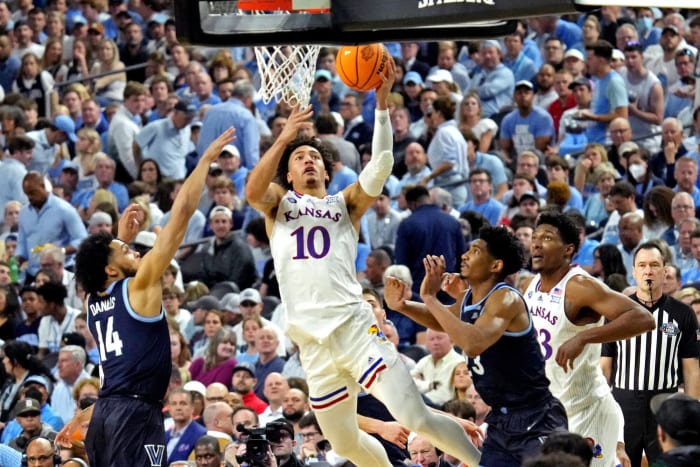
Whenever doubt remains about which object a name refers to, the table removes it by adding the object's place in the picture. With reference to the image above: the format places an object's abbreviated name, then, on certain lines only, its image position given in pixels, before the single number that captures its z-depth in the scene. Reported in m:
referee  16.35
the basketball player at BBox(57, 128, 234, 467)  13.95
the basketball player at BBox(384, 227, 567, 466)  13.48
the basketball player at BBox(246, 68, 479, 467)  14.56
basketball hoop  15.36
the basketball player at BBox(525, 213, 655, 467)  14.86
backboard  11.69
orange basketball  14.75
